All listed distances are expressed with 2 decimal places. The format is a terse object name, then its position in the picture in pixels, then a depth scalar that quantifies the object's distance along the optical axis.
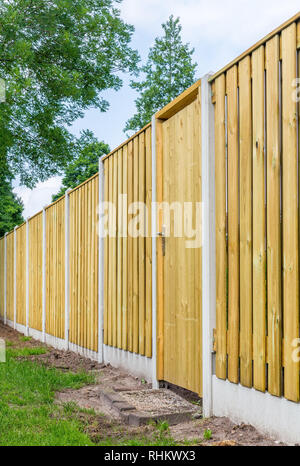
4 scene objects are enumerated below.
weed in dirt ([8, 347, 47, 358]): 8.02
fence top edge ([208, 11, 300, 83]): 3.27
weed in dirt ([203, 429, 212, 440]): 3.54
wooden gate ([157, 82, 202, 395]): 4.45
